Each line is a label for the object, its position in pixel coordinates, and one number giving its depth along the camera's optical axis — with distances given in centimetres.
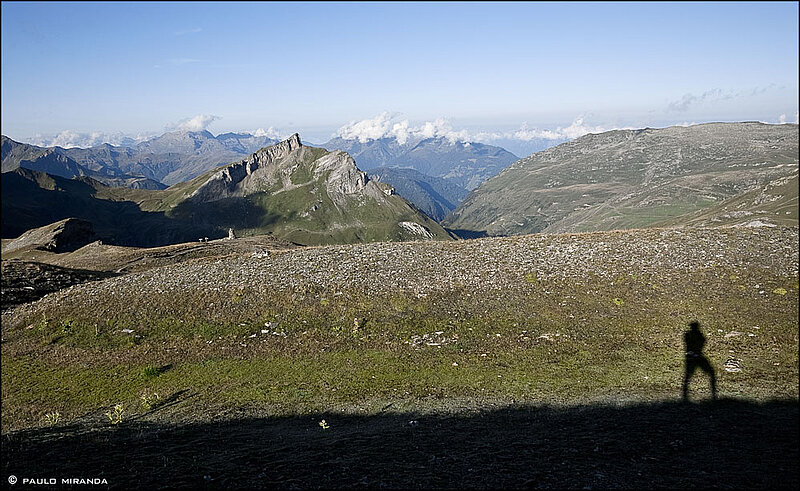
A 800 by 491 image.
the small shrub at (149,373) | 2022
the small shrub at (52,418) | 1601
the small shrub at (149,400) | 1706
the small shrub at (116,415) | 1555
